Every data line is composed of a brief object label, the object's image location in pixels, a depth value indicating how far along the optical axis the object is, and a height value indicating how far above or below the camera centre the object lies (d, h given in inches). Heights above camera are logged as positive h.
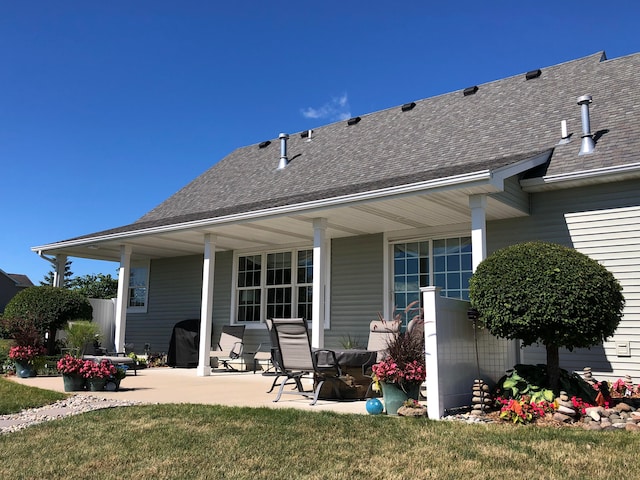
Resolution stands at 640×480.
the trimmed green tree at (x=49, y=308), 461.7 +12.8
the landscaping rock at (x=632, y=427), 195.9 -32.6
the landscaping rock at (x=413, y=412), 229.5 -33.2
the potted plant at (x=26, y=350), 397.1 -19.1
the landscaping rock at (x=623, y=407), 229.9 -30.2
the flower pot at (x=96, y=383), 319.6 -33.6
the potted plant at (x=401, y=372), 240.1 -18.0
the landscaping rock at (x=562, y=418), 212.4 -32.0
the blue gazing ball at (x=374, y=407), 243.1 -33.5
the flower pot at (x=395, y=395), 241.1 -27.9
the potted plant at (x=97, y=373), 319.0 -27.6
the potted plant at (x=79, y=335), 413.4 -8.2
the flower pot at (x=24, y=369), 399.9 -32.6
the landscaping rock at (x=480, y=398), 233.1 -27.6
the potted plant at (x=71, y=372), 315.9 -27.0
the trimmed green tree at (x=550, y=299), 221.3 +13.3
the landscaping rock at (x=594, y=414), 210.4 -30.4
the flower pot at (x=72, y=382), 319.0 -32.9
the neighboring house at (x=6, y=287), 1491.1 +94.4
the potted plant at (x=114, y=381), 323.3 -32.4
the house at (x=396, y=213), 316.2 +75.3
